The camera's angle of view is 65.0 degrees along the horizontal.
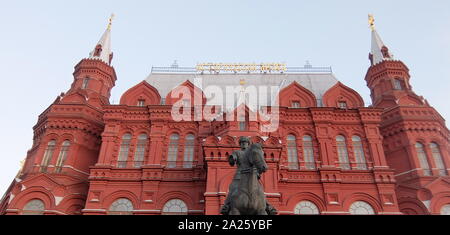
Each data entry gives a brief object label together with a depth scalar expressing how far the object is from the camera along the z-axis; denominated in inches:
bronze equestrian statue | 358.6
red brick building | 871.7
